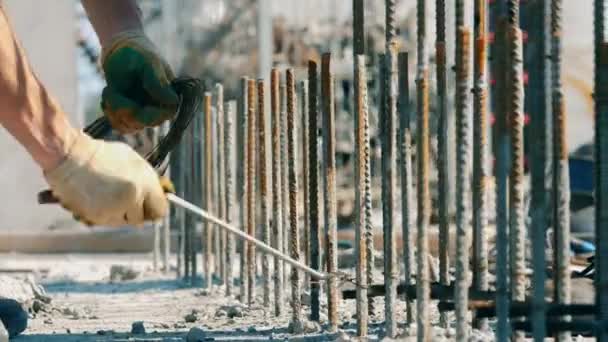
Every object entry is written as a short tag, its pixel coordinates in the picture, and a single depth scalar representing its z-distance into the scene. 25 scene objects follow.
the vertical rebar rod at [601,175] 9.31
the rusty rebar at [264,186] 14.50
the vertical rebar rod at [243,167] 15.58
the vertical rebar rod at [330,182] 12.32
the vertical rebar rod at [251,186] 15.17
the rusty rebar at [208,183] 17.27
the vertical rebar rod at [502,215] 9.52
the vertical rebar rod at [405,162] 11.13
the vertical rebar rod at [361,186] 11.78
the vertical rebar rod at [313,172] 12.66
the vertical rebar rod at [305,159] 13.21
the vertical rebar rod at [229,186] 16.19
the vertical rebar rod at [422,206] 10.48
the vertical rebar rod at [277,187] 14.09
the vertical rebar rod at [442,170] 11.42
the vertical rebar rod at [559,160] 9.38
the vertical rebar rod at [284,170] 13.98
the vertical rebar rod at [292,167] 13.36
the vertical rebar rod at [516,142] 9.52
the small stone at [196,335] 12.29
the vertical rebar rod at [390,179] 11.24
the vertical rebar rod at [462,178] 9.87
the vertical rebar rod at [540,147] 9.23
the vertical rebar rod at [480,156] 10.00
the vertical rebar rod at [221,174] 16.55
